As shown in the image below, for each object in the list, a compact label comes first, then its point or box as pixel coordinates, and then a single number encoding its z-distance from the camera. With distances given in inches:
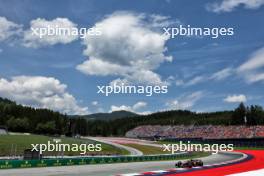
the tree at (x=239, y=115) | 6162.4
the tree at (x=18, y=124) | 5684.1
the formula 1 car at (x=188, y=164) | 1241.4
